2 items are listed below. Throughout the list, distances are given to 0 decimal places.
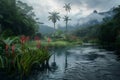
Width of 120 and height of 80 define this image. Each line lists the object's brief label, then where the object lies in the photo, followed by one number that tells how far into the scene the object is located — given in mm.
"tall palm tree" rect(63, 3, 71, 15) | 49566
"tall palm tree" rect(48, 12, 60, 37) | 46349
